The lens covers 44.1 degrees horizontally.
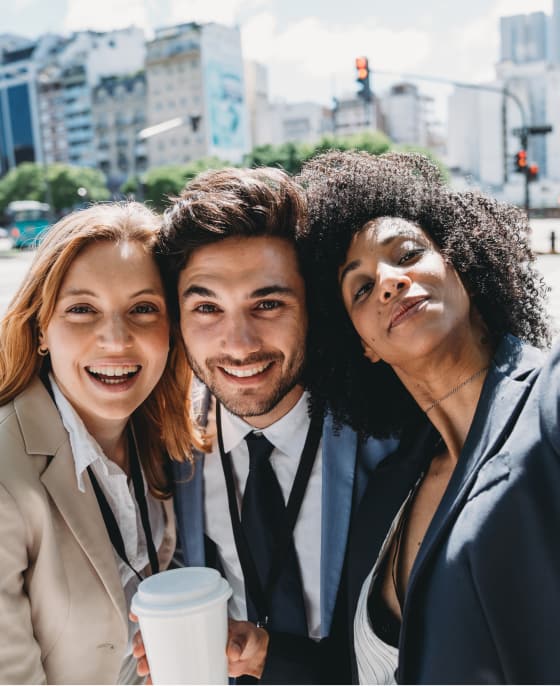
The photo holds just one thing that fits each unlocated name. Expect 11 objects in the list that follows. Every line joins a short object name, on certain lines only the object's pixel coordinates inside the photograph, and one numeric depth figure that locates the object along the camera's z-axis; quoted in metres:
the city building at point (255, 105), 109.69
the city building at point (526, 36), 106.31
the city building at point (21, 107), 97.19
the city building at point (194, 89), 87.19
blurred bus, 43.25
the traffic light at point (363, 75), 16.02
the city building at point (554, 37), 96.31
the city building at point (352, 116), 110.62
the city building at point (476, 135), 93.12
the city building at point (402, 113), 121.25
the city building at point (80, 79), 94.25
